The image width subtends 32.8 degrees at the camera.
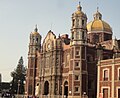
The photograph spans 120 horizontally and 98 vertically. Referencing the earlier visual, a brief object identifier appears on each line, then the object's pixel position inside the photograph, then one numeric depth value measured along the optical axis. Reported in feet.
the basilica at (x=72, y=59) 137.78
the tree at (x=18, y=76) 237.12
